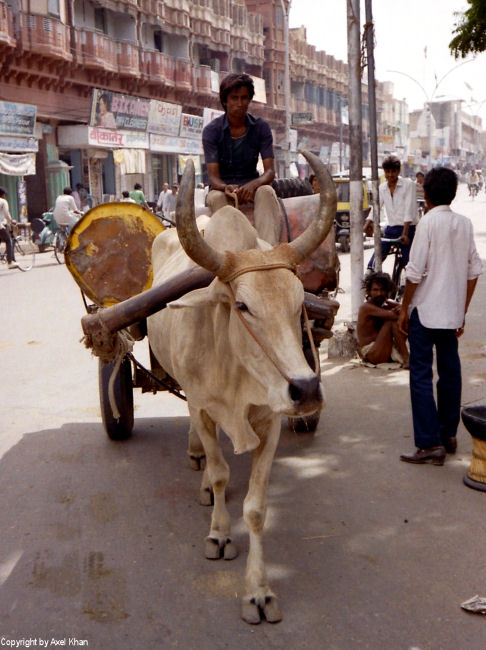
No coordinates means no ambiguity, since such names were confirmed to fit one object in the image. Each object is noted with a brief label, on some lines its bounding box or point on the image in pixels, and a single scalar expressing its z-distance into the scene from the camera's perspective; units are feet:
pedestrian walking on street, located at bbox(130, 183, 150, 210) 78.51
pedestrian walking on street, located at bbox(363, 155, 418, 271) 28.63
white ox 9.95
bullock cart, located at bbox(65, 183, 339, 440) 16.79
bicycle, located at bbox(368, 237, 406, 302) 30.91
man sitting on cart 16.11
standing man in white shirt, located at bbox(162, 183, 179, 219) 81.57
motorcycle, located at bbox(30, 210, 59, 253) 70.08
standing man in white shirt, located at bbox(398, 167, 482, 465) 15.65
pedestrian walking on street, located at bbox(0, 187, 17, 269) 56.44
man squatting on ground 24.20
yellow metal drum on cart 17.22
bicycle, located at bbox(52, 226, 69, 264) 64.75
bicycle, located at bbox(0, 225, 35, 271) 58.36
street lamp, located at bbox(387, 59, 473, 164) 183.52
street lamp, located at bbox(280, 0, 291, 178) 115.34
